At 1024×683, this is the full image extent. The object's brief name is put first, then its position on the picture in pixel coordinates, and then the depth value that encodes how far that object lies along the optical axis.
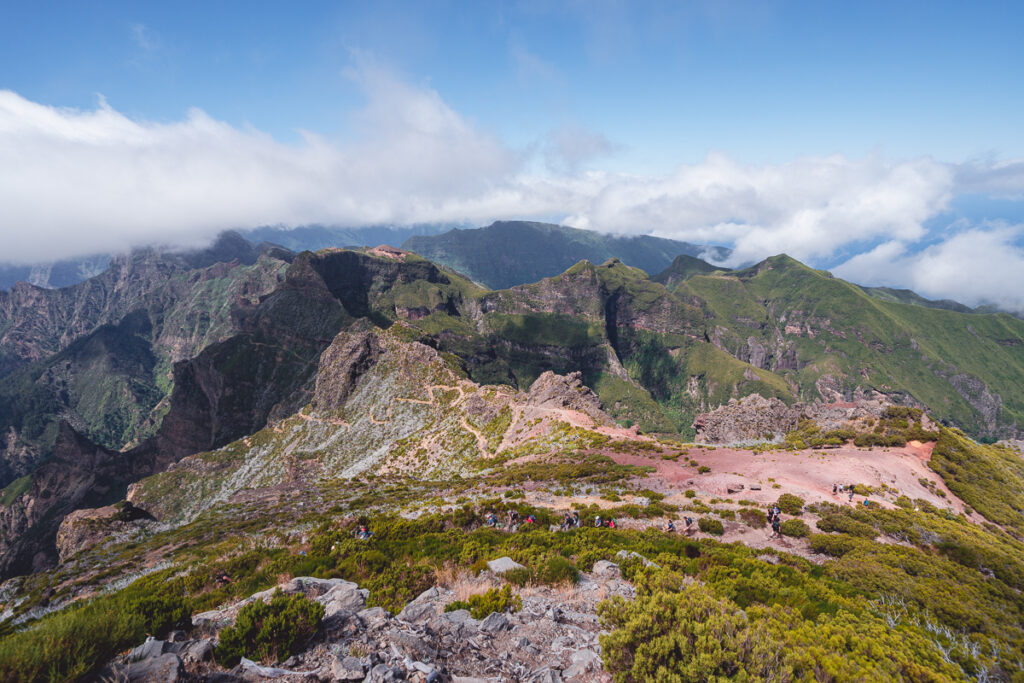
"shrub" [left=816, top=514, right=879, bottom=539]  29.26
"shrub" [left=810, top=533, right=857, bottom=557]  25.72
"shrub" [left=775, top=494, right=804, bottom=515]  33.53
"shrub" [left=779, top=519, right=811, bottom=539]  28.75
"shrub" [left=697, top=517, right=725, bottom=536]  29.34
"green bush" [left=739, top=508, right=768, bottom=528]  30.86
